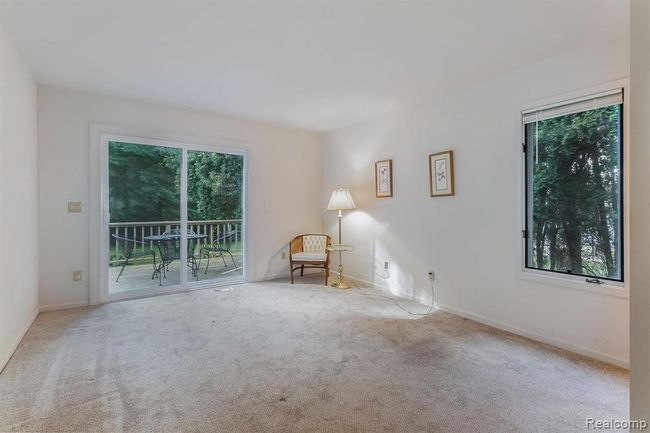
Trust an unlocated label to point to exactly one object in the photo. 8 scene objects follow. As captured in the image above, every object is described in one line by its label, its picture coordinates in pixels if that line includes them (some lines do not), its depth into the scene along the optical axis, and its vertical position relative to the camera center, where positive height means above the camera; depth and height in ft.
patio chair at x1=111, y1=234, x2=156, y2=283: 12.69 -1.35
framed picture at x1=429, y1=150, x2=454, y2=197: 11.19 +1.52
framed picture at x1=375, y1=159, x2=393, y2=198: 13.66 +1.65
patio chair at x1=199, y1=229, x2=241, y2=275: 14.89 -1.41
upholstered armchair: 15.24 -1.83
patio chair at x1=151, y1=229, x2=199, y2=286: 13.74 -1.53
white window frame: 7.40 -0.03
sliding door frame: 11.87 +0.70
